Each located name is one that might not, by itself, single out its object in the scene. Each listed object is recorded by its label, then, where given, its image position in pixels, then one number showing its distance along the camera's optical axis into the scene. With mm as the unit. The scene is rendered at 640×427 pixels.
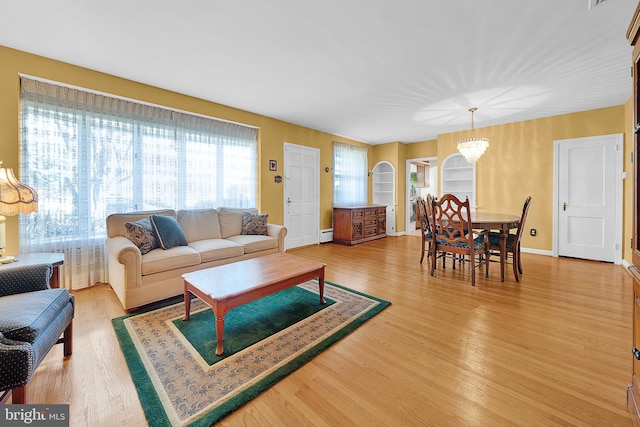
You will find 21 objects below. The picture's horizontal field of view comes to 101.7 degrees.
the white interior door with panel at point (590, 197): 4141
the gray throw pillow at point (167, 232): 3014
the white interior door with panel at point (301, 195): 5262
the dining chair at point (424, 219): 3746
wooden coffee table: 1866
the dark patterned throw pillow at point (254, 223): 3969
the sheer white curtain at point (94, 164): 2777
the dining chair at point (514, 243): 3269
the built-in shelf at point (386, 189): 7102
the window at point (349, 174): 6277
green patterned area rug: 1414
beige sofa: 2477
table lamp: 1988
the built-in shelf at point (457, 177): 5934
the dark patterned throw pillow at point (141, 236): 2789
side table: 2000
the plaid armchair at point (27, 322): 1088
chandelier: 4176
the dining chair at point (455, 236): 3169
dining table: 3213
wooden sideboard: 5723
